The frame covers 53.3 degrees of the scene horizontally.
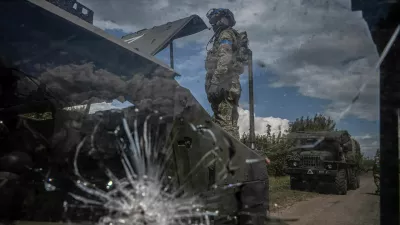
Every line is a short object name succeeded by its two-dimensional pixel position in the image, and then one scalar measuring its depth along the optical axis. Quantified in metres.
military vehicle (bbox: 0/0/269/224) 2.48
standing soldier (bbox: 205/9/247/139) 4.56
